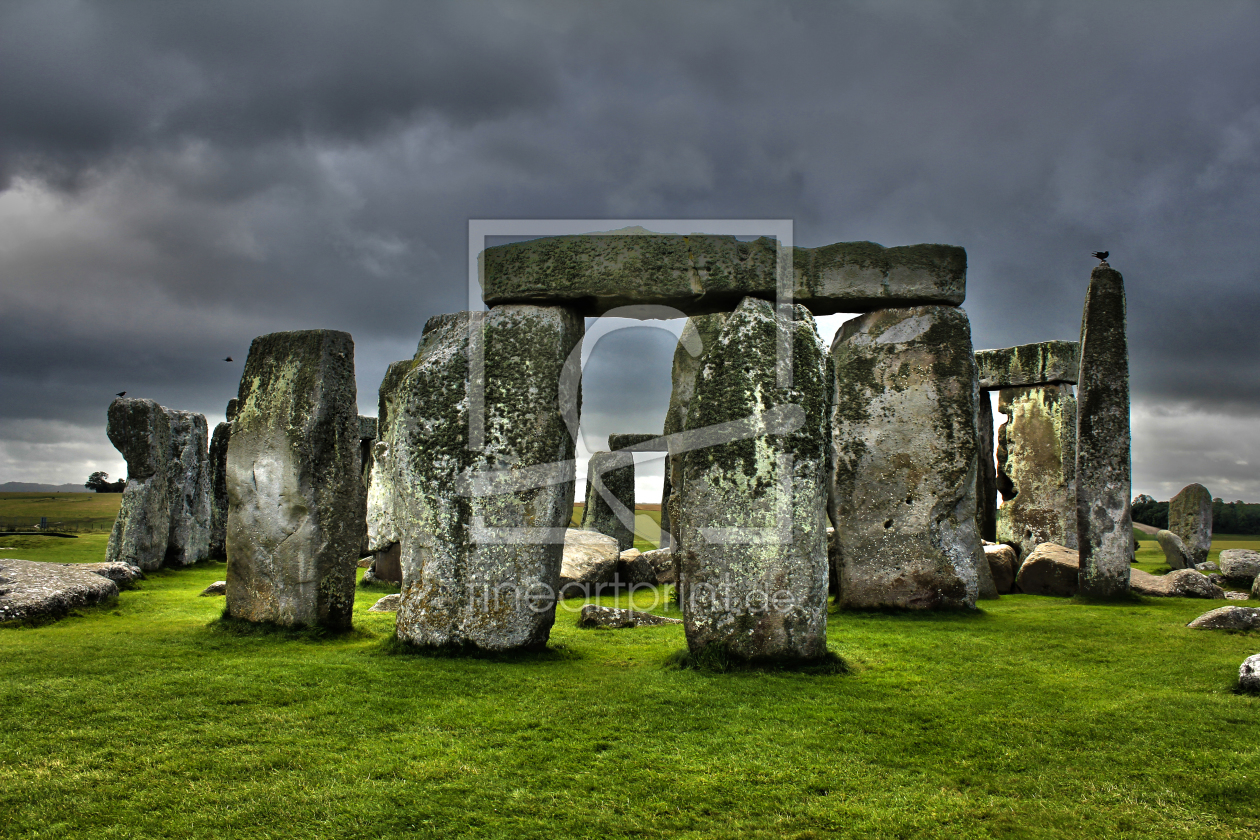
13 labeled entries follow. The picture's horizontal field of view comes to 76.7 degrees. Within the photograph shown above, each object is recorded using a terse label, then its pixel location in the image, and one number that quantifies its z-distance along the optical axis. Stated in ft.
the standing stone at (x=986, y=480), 49.47
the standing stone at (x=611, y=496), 54.13
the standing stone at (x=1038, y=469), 47.47
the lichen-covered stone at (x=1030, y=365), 48.57
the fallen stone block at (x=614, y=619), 26.50
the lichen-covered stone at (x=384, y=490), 39.19
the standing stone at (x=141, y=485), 40.27
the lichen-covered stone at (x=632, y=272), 21.52
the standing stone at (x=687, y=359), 33.99
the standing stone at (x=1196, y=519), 57.21
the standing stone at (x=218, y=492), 50.49
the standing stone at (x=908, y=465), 30.42
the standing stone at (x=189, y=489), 44.45
